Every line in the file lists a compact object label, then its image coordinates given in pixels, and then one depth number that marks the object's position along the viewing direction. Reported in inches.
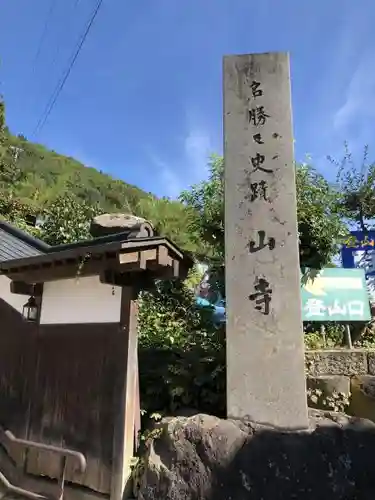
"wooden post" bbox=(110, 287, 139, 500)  207.3
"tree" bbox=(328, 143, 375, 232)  420.2
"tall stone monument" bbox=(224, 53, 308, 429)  207.5
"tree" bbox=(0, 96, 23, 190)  651.1
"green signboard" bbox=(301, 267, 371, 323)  266.1
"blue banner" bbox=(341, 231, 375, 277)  335.0
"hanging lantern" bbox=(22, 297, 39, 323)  276.4
